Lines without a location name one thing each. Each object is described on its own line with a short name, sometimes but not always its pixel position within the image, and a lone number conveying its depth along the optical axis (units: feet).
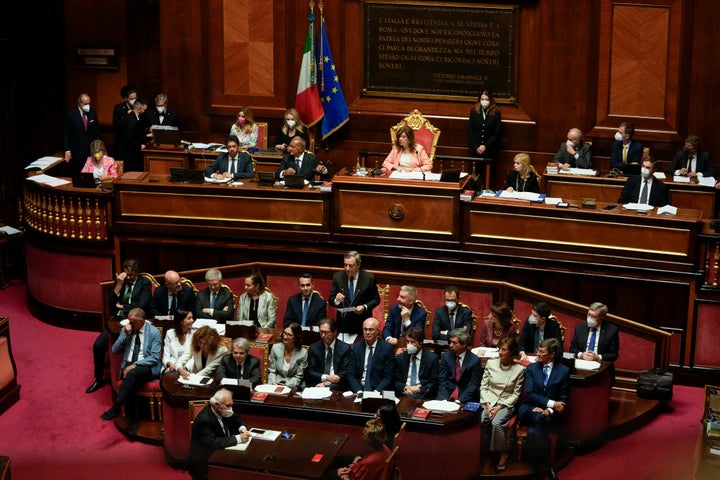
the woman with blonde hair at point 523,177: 37.68
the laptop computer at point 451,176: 36.86
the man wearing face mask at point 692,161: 40.11
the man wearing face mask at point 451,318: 33.60
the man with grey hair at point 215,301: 34.55
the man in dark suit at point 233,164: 39.86
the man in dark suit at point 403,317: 33.58
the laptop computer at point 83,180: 39.17
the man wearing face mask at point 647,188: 36.70
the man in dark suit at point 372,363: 30.68
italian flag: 45.16
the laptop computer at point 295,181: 37.81
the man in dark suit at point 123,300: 34.60
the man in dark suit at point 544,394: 29.58
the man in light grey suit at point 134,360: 31.91
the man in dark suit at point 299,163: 39.47
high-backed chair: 41.75
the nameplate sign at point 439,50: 44.42
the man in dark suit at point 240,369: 30.73
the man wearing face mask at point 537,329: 31.91
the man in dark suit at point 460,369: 30.22
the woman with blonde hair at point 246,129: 44.78
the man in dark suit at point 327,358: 31.07
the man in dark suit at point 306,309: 34.42
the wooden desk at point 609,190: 39.45
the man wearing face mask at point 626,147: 41.22
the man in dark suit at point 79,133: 44.45
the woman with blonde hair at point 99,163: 40.70
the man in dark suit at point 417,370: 30.42
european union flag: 45.19
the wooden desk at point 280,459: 25.95
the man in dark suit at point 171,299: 34.96
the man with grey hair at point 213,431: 27.32
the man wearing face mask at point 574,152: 41.55
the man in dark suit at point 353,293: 34.63
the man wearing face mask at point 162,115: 45.70
